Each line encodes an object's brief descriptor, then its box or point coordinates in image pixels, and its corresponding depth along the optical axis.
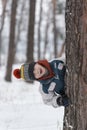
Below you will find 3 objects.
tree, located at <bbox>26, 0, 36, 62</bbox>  19.73
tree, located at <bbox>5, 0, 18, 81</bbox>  20.31
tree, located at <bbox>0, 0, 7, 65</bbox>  25.02
